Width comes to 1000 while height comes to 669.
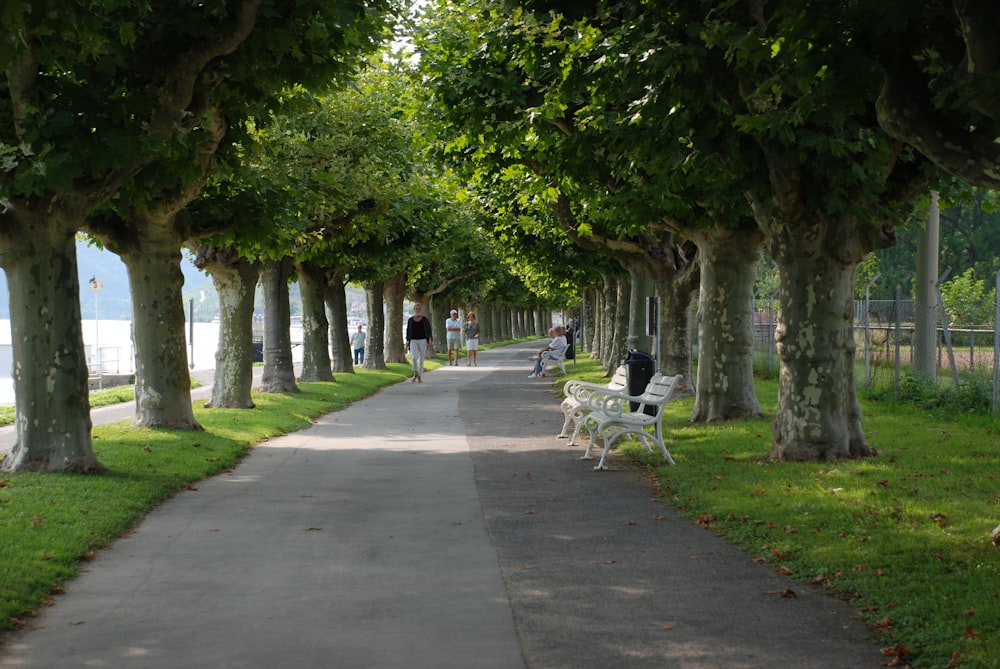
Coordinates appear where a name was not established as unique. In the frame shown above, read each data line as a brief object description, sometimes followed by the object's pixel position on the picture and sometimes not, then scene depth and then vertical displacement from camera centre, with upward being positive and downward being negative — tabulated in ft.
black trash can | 61.00 -3.05
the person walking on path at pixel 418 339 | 102.83 -1.23
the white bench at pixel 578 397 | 51.28 -3.61
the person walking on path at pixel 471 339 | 140.64 -2.02
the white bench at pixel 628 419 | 42.68 -3.88
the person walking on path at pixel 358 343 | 169.34 -2.21
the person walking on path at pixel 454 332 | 140.46 -1.09
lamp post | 142.92 +6.91
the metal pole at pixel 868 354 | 73.10 -3.25
